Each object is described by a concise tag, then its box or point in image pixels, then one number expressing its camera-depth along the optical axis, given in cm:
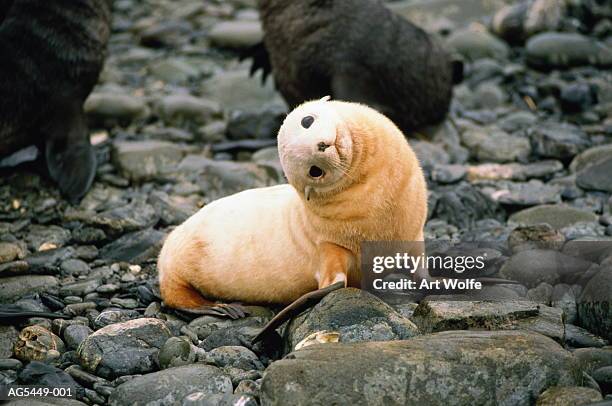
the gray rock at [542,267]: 909
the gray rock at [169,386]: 691
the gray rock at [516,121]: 1717
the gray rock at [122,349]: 770
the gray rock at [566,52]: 2073
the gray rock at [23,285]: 1005
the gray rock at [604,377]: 675
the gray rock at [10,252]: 1159
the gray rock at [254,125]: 1736
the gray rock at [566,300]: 841
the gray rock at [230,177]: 1409
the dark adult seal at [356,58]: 1586
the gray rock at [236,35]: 2394
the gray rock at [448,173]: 1419
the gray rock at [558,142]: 1491
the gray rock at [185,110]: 1831
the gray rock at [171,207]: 1283
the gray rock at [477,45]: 2217
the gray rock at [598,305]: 782
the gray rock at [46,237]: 1220
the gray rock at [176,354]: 765
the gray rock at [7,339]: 829
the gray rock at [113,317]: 892
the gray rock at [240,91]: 1977
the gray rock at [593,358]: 702
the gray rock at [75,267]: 1098
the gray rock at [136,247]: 1140
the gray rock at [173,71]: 2178
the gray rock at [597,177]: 1309
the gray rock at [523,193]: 1287
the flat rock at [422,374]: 621
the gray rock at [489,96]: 1920
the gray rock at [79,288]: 1003
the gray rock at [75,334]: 839
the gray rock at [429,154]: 1531
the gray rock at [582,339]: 770
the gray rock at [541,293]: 880
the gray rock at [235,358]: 762
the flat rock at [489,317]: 743
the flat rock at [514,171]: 1434
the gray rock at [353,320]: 737
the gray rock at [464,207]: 1240
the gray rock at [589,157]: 1409
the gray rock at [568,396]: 603
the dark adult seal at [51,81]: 1459
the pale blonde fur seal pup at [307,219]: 741
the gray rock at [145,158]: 1509
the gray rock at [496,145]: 1552
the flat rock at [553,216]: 1181
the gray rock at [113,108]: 1816
